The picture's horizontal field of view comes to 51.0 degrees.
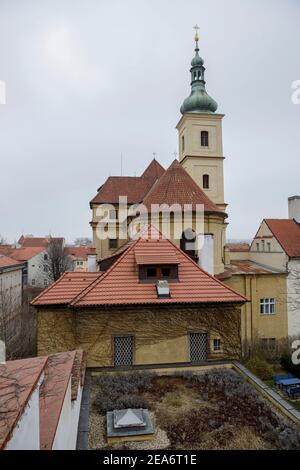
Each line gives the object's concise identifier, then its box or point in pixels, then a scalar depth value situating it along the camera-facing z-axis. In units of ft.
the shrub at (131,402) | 23.50
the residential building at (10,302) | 60.23
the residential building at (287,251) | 68.08
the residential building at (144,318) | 33.27
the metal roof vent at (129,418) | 20.29
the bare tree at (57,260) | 131.75
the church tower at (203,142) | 86.17
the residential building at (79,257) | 183.83
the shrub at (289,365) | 55.51
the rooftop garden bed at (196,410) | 19.29
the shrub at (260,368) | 51.22
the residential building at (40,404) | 9.84
